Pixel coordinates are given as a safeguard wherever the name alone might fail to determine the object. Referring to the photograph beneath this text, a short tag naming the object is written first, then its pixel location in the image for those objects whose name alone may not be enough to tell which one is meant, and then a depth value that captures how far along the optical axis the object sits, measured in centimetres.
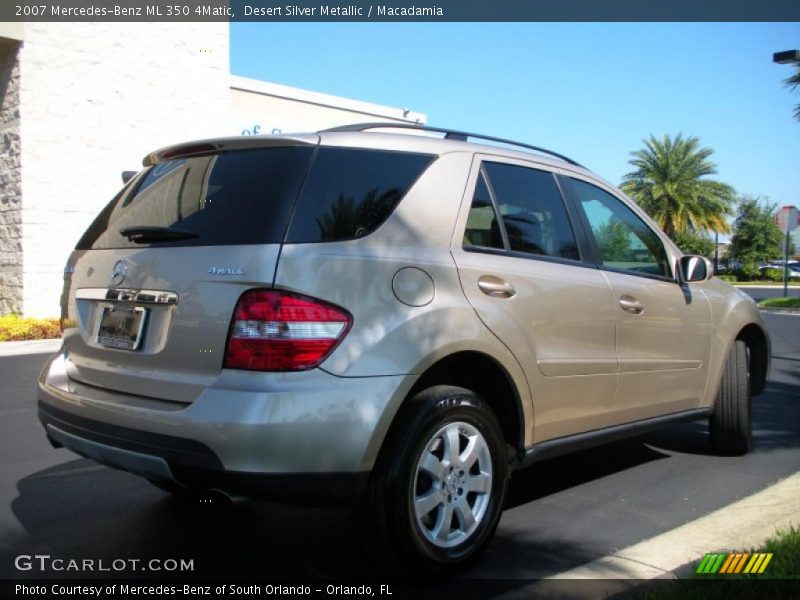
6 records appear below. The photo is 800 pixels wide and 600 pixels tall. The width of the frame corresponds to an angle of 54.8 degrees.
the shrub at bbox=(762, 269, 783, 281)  5284
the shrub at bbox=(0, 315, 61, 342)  1238
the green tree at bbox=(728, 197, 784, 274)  5512
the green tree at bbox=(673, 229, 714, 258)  5012
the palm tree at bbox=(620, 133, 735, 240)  4041
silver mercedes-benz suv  280
